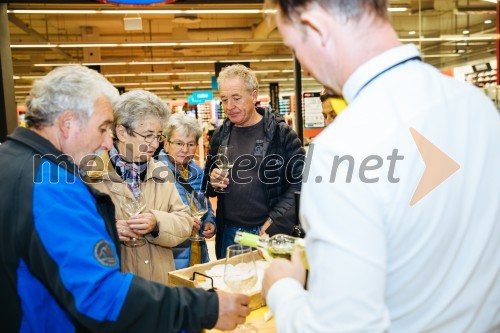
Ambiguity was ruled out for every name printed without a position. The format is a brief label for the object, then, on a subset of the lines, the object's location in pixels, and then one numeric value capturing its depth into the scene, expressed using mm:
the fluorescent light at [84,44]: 11797
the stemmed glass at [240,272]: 1604
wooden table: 1661
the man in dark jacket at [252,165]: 3271
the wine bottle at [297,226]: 2125
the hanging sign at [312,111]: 7352
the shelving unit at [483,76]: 10008
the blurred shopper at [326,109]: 3118
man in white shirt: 867
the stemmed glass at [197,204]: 2607
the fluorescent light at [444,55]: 15178
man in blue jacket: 1218
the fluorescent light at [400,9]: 9006
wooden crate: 1858
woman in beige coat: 2232
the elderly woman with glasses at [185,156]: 3211
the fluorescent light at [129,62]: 14352
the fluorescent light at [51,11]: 7954
